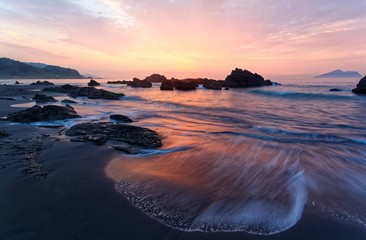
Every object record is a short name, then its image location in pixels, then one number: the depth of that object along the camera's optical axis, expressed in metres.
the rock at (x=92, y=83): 61.36
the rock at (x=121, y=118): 12.85
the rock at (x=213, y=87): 56.02
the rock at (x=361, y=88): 41.78
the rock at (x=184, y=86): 56.28
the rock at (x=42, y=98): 22.45
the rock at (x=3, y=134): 8.12
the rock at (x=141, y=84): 63.53
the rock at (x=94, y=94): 29.24
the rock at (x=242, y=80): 68.81
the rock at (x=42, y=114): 11.16
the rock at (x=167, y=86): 53.78
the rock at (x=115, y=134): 8.05
